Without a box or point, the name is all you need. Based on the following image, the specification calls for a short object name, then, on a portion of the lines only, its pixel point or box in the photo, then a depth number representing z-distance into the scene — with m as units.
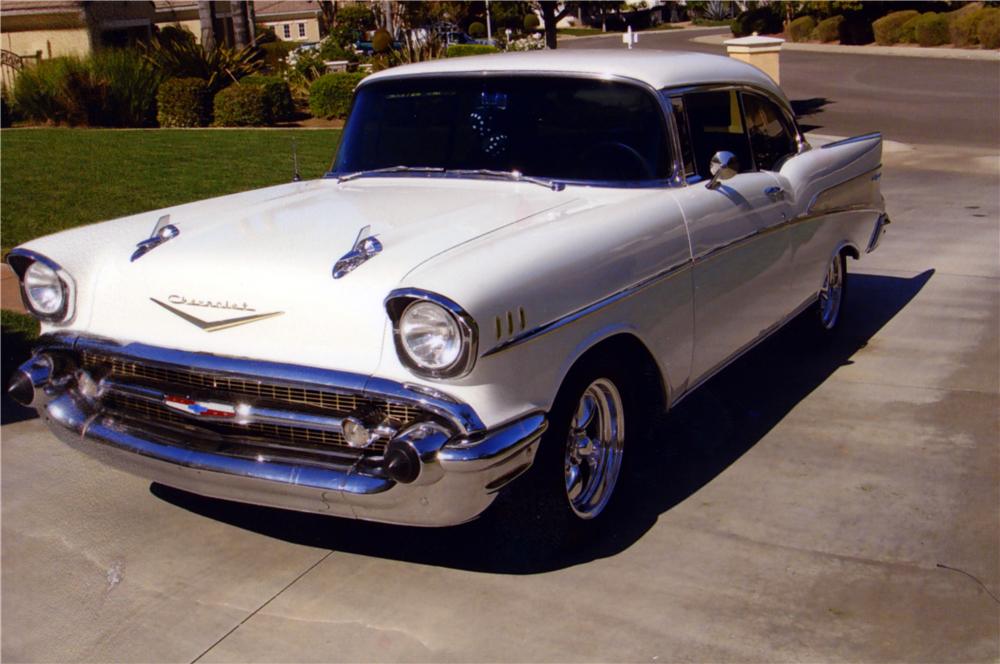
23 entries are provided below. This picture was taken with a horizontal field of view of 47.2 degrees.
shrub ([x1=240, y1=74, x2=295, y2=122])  19.22
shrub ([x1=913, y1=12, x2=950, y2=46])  38.38
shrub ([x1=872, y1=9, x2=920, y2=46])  40.66
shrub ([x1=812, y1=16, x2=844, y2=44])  43.41
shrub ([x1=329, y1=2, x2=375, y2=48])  48.12
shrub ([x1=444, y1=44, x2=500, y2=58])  23.45
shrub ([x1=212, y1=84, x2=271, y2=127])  18.95
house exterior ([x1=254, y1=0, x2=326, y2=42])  64.62
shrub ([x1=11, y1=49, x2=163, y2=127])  18.91
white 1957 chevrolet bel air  3.64
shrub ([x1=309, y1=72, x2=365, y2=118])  19.67
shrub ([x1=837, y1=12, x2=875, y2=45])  42.97
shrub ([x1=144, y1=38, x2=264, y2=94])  20.08
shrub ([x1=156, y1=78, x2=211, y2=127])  18.97
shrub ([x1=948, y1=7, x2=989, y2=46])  36.72
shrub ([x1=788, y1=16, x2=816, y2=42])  46.03
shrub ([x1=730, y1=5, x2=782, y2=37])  49.31
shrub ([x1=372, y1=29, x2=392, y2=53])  27.50
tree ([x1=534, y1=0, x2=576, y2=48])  18.86
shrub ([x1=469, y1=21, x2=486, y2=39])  57.75
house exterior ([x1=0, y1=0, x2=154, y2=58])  29.41
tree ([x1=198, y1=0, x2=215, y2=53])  22.12
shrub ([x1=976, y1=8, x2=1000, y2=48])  35.53
